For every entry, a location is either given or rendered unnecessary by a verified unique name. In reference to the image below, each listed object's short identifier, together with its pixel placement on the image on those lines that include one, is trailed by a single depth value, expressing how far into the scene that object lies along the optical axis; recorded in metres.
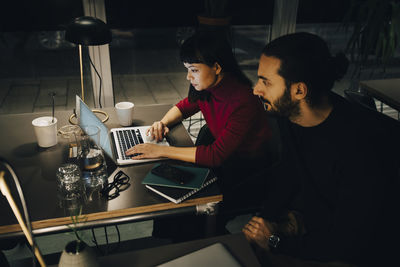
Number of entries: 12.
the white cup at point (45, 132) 1.60
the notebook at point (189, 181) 1.36
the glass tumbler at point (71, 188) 1.29
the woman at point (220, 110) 1.58
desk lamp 1.68
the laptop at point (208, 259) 0.99
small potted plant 0.86
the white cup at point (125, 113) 1.87
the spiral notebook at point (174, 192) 1.31
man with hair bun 1.14
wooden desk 1.21
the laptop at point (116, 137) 1.52
